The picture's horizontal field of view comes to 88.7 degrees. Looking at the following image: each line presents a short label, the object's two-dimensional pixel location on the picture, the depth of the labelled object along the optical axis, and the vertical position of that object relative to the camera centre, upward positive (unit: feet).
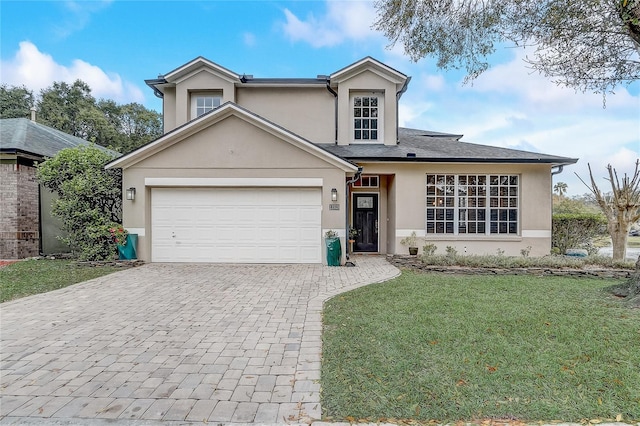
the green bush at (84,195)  33.94 +1.60
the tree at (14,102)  96.89 +33.02
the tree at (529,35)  21.62 +12.55
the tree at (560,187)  123.88 +8.44
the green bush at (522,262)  29.94 -4.92
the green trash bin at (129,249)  33.60 -3.99
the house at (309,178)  34.22 +3.55
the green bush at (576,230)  40.45 -2.62
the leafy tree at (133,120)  112.57 +31.91
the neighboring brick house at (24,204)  37.11 +0.80
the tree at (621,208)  33.53 +0.09
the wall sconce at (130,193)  34.09 +1.75
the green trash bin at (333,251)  33.01 -4.19
